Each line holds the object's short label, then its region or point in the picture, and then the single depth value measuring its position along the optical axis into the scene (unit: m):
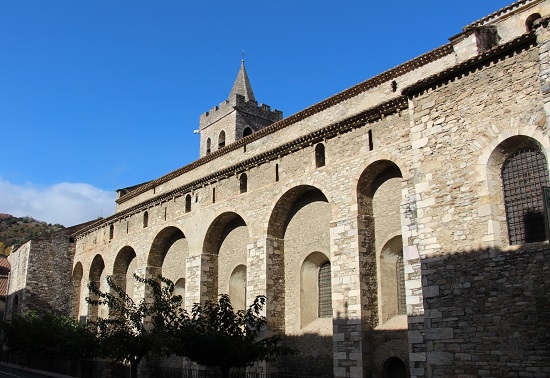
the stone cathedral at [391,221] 11.40
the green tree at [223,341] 14.92
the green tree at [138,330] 16.42
